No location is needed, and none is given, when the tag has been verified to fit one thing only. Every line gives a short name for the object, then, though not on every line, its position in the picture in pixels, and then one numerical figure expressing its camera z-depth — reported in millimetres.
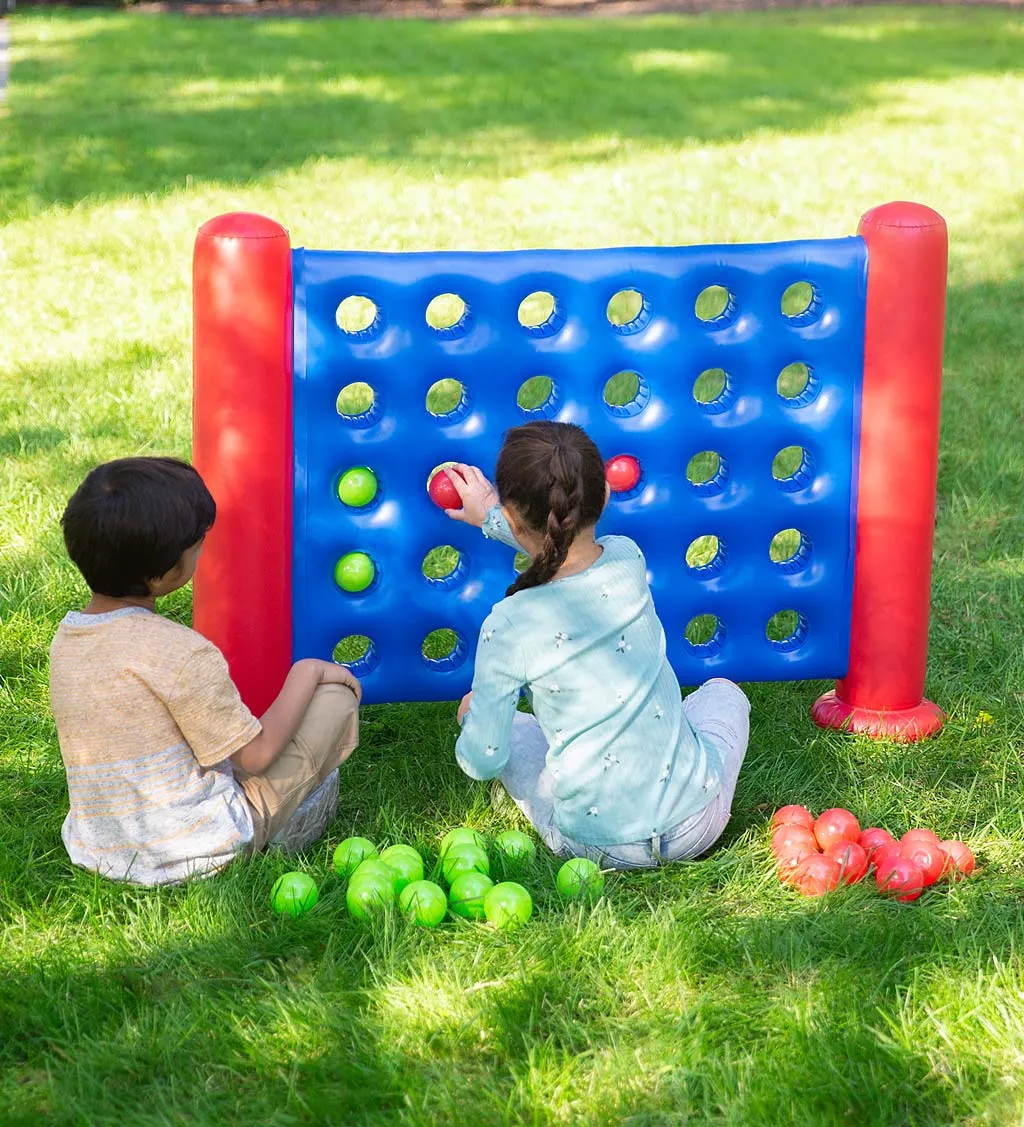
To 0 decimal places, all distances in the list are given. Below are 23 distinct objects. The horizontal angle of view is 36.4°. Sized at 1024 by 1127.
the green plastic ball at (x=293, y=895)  2998
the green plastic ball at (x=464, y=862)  3116
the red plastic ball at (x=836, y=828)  3273
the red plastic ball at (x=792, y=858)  3172
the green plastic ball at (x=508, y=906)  2965
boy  2910
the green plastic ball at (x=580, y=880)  3064
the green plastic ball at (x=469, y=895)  3014
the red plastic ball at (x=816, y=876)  3121
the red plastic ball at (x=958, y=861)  3191
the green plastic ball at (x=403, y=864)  3088
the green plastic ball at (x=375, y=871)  3037
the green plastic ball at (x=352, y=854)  3167
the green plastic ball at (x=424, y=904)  2967
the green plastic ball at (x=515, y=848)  3217
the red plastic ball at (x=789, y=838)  3234
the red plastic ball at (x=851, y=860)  3145
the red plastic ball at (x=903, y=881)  3115
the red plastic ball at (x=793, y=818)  3328
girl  2967
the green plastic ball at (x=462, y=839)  3231
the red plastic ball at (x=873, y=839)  3246
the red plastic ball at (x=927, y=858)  3152
